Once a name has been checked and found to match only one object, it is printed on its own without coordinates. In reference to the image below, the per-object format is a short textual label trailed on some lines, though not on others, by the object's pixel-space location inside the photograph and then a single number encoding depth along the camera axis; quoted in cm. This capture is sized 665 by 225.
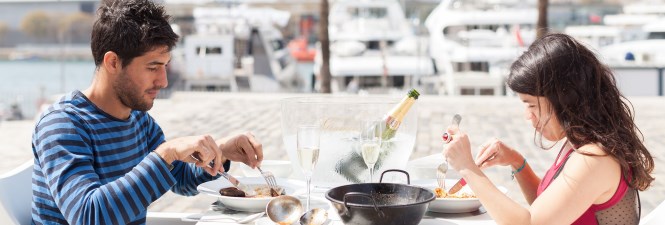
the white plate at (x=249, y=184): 242
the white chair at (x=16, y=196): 238
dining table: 229
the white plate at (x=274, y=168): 297
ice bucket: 264
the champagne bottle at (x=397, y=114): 258
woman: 209
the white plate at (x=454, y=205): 237
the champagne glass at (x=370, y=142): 245
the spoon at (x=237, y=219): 231
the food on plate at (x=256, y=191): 249
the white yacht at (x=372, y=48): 2447
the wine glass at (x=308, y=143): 228
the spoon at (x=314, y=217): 220
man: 206
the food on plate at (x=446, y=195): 245
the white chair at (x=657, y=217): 217
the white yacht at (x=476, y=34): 2443
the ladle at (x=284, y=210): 225
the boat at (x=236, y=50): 2578
